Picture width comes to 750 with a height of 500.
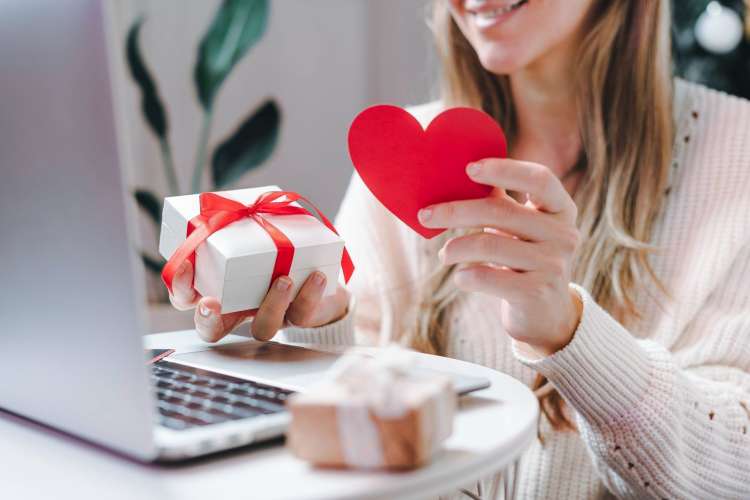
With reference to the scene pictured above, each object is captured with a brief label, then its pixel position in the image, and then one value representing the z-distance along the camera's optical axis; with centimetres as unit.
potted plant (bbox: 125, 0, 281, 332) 235
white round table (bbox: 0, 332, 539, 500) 48
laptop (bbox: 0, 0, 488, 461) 49
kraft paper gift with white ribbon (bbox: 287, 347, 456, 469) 46
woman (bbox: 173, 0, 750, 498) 73
